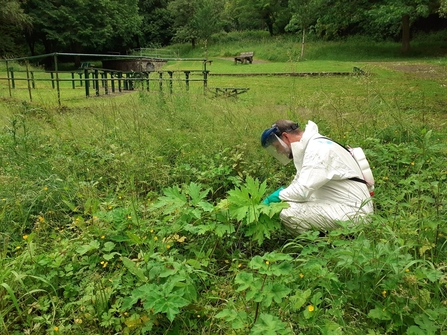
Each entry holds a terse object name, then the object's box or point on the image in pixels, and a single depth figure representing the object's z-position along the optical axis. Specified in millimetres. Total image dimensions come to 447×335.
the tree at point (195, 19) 36875
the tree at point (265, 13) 38500
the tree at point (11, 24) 25938
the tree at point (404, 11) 21391
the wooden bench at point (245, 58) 24844
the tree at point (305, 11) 24938
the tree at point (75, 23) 32862
